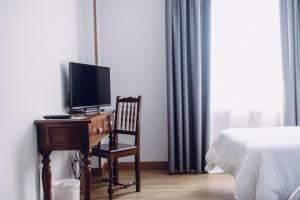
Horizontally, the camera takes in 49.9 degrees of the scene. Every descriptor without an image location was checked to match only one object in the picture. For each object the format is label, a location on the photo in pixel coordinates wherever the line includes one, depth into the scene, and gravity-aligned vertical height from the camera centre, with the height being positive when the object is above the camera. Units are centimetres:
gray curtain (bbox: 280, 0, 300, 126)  407 +45
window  420 +55
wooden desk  222 -28
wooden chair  304 -45
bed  226 -54
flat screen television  289 +12
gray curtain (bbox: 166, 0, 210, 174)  403 +19
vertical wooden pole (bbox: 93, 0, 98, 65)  386 +73
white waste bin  250 -73
